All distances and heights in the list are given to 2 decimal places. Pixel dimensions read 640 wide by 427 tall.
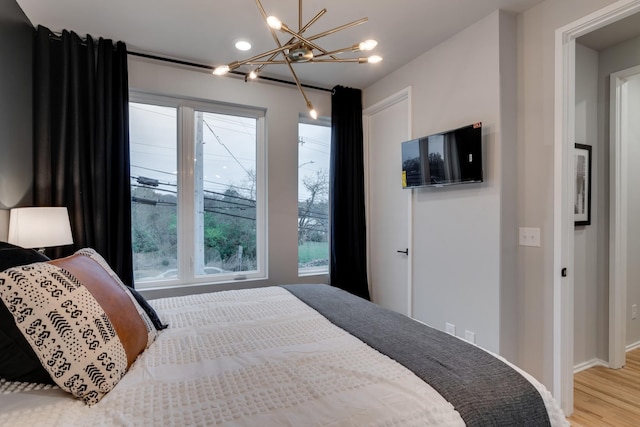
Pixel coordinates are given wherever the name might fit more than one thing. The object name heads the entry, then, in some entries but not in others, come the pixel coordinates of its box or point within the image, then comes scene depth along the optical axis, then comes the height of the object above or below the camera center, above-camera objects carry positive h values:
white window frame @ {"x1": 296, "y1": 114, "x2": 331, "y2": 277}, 3.54 -0.36
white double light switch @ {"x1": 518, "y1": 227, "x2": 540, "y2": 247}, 2.15 -0.18
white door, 3.16 +0.05
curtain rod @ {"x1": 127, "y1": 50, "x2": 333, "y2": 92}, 2.76 +1.34
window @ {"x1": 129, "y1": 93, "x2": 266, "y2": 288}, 2.92 +0.19
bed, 0.88 -0.56
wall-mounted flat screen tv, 2.29 +0.41
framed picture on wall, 2.61 +0.20
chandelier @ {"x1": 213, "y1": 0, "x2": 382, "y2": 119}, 1.57 +0.82
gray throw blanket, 0.97 -0.55
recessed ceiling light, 2.63 +1.39
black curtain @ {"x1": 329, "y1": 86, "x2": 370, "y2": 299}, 3.49 +0.14
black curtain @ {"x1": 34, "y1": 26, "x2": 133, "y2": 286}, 2.36 +0.56
